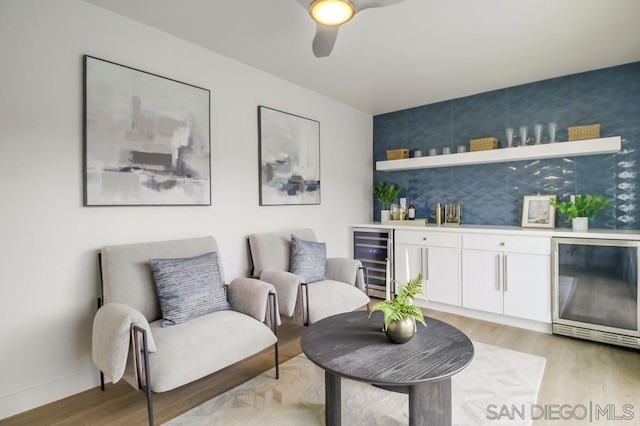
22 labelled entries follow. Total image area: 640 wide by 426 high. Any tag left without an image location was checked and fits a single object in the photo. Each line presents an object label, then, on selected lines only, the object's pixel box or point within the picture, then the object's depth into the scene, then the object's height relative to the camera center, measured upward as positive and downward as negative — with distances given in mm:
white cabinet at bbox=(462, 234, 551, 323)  3129 -622
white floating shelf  3099 +624
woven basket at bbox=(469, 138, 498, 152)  3746 +778
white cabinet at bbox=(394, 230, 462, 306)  3648 -551
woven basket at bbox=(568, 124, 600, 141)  3156 +768
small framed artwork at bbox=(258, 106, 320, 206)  3324 +584
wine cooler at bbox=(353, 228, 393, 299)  4125 -526
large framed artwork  2205 +548
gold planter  1716 -606
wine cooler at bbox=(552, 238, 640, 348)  2746 -673
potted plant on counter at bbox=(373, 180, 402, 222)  4609 +252
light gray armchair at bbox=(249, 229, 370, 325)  2596 -557
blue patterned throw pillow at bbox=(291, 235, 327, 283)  3102 -446
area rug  1876 -1154
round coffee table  1447 -688
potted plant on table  1718 -528
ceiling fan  1725 +1077
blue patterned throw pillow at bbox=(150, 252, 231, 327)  2117 -499
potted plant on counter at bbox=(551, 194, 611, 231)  3113 +32
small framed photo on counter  3465 +5
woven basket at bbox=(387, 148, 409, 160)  4469 +798
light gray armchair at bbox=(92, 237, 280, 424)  1699 -636
